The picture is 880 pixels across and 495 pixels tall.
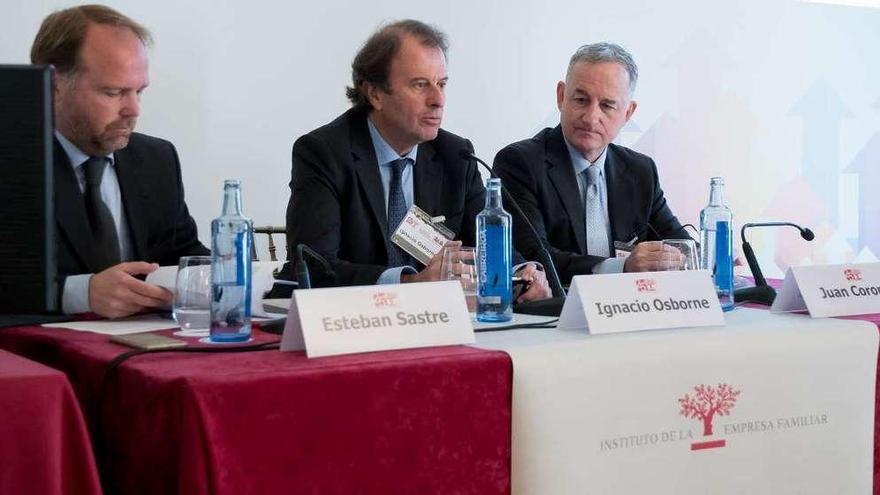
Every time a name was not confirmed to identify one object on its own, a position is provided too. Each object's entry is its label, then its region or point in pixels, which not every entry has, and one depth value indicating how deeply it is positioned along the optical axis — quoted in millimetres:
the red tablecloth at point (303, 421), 2859
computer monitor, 2883
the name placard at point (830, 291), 3500
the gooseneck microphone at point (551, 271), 3610
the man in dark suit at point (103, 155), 3808
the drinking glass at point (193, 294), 3281
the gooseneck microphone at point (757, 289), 3764
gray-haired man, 4558
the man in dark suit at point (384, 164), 4192
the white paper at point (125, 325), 3342
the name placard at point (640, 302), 3252
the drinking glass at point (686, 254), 3685
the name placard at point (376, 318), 3017
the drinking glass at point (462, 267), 3482
